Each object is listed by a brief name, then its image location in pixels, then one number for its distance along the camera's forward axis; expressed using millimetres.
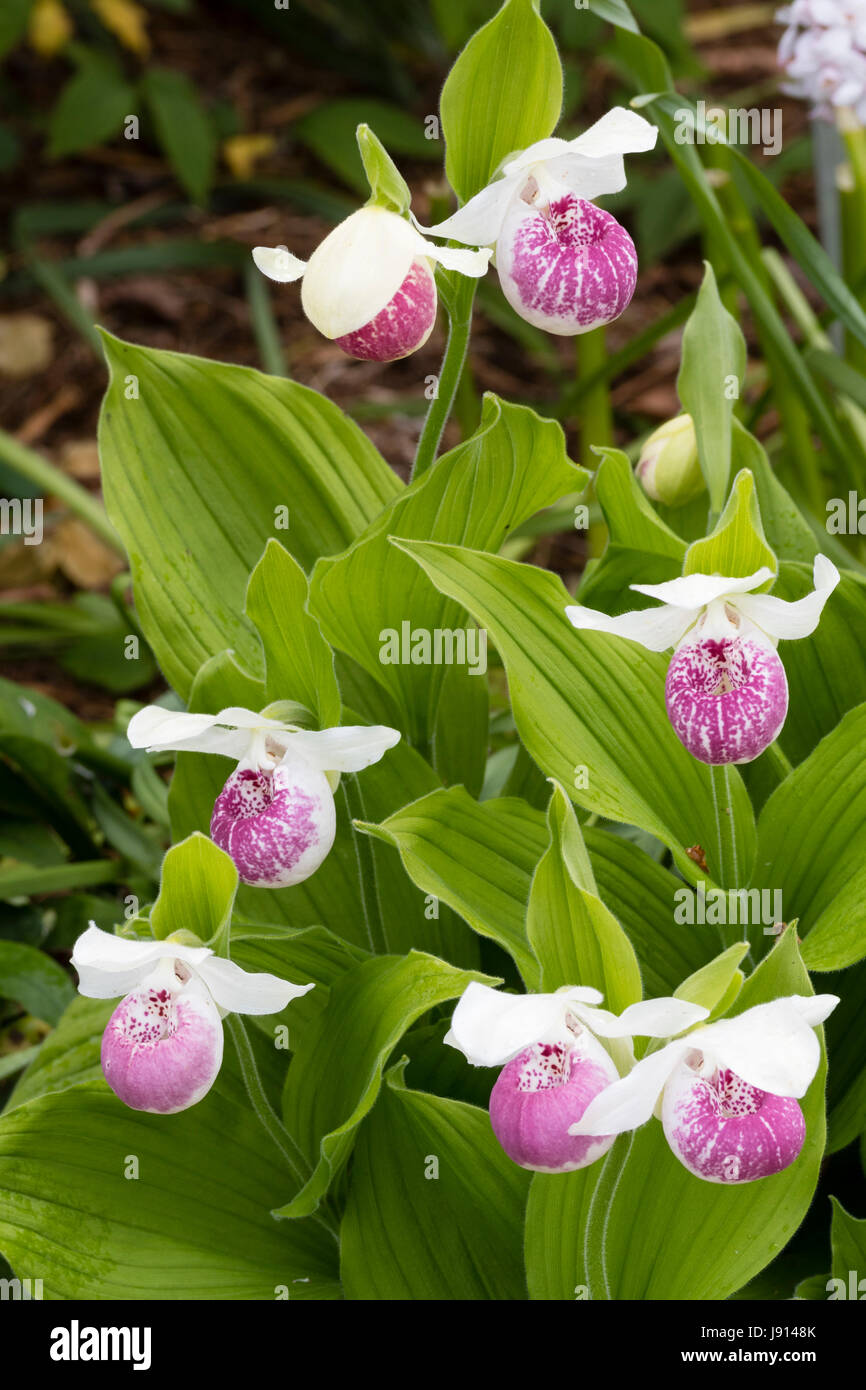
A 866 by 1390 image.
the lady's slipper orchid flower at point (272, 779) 1446
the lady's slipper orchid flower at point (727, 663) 1414
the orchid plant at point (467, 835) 1396
